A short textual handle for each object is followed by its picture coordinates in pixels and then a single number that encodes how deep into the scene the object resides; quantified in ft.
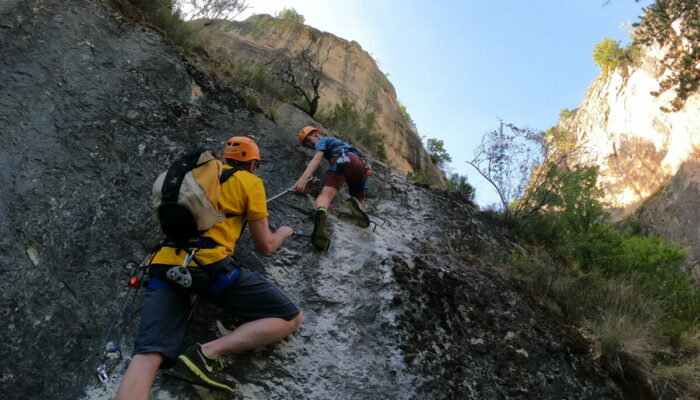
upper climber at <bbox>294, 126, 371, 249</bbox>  18.95
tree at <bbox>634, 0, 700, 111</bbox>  27.63
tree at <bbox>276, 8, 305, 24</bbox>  60.62
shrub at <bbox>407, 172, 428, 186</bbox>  30.75
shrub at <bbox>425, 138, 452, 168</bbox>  58.44
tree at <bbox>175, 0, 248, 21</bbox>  35.99
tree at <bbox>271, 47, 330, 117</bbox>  32.17
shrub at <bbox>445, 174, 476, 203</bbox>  29.32
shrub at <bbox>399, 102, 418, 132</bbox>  77.25
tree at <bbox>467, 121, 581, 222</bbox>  30.42
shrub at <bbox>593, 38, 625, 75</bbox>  88.38
